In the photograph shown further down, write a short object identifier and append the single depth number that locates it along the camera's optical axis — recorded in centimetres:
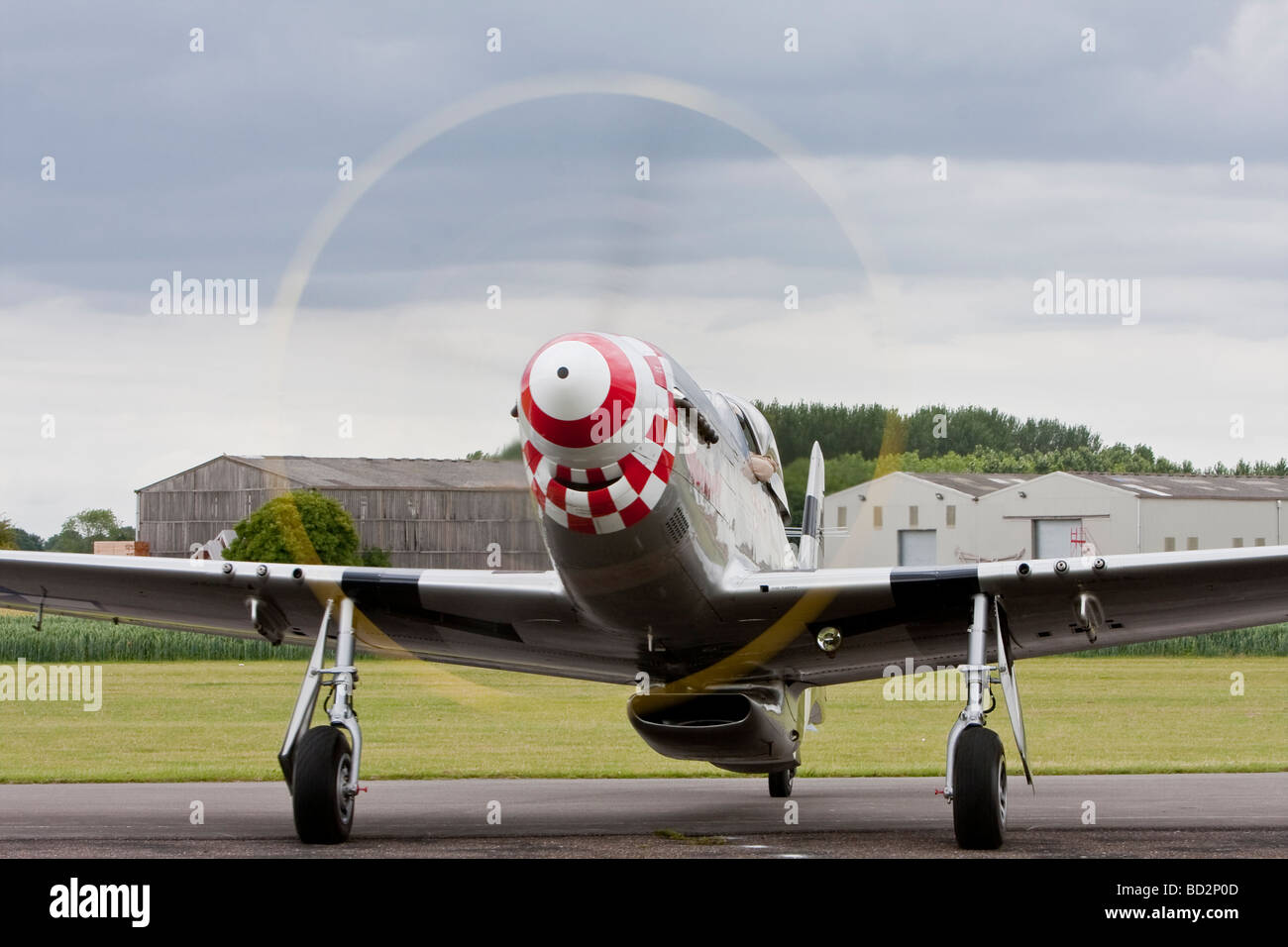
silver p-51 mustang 1012
